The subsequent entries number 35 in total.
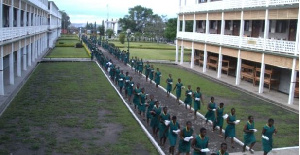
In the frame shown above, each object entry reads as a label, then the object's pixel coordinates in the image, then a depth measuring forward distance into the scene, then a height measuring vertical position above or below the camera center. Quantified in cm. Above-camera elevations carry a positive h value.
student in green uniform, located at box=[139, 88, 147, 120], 1518 -282
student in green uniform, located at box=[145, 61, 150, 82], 2486 -217
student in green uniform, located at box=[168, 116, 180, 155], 1047 -284
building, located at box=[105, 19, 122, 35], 13346 +597
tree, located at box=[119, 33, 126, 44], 6631 +33
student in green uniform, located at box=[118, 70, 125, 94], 2008 -237
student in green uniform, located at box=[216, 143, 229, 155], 826 -260
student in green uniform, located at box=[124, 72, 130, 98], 1876 -230
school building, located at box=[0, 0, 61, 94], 1890 +10
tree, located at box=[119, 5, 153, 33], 10356 +655
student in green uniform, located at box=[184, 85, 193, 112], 1641 -270
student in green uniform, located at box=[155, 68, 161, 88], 2217 -242
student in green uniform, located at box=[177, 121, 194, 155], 981 -291
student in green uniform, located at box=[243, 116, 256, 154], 1105 -294
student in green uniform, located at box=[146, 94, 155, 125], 1339 -253
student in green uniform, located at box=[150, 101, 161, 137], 1230 -281
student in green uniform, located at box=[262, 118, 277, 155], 1055 -288
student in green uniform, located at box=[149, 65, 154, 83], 2398 -237
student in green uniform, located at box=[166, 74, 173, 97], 1945 -252
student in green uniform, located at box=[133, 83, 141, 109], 1569 -264
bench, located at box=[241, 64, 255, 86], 2583 -233
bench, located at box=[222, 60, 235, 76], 3027 -220
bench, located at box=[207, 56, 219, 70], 3274 -202
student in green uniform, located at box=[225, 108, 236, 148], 1174 -292
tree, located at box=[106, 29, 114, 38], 8757 +179
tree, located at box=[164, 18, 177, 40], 6097 +196
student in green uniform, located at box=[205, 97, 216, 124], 1347 -281
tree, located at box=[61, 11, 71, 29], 13715 +778
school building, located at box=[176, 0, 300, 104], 1998 +8
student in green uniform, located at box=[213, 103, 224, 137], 1285 -289
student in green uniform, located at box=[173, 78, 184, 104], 1772 -253
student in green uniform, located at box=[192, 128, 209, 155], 907 -269
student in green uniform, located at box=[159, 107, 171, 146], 1120 -285
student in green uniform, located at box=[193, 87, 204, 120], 1502 -248
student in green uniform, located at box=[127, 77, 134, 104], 1825 -266
